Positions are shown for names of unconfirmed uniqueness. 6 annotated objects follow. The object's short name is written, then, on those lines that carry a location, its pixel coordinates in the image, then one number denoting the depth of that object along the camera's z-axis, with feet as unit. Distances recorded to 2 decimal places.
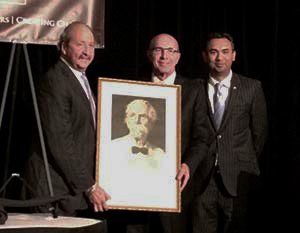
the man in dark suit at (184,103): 12.80
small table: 7.76
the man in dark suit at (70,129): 11.27
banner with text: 13.17
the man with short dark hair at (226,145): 13.35
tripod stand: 11.25
